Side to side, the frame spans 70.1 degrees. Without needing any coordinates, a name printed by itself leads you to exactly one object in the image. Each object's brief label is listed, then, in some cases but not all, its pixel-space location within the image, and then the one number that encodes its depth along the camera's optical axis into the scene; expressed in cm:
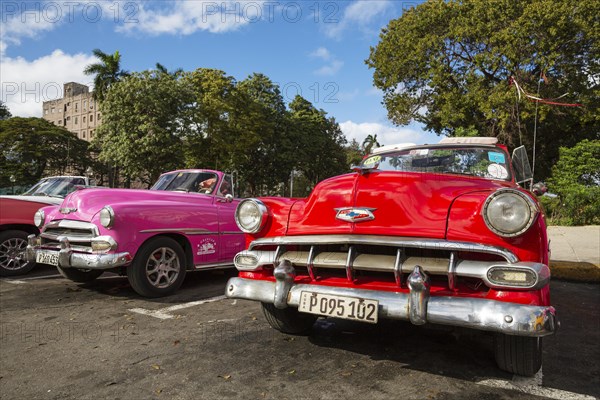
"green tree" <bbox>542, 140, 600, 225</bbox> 1340
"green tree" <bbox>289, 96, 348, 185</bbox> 3509
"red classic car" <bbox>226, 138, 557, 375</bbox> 242
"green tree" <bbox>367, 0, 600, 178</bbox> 1873
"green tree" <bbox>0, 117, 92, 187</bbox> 3612
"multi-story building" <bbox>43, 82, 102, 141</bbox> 6900
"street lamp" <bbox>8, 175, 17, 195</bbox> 3522
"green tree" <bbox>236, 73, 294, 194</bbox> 3350
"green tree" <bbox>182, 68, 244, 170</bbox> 2772
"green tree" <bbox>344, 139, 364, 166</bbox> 4536
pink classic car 491
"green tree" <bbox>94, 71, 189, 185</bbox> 2473
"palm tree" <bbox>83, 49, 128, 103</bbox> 3359
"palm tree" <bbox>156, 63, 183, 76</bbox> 2972
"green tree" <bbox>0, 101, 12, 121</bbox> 4497
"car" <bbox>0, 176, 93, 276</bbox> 668
